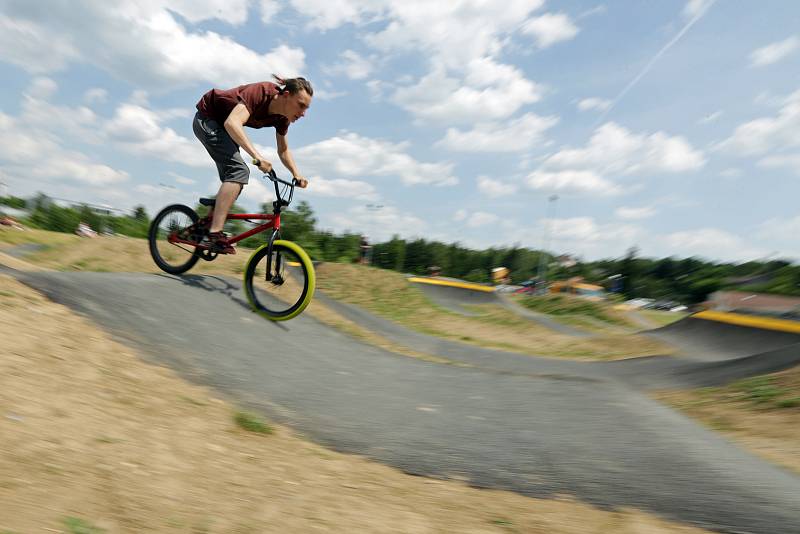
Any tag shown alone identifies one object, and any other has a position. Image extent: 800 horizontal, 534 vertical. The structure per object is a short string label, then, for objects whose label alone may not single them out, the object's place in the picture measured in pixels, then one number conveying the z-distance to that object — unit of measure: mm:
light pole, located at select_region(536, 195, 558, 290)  38438
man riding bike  4918
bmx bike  5109
